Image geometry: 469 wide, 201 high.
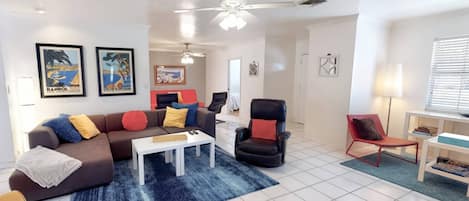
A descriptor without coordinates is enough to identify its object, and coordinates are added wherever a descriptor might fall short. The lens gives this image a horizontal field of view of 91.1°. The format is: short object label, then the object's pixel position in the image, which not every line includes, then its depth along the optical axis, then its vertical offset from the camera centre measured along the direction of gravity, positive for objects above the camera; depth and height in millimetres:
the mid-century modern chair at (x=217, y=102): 6029 -609
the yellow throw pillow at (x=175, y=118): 4160 -725
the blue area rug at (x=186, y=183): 2531 -1280
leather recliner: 3178 -918
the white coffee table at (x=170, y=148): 2775 -880
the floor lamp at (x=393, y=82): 3887 +0
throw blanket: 2330 -943
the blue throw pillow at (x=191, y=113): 4353 -653
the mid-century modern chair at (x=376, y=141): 3369 -892
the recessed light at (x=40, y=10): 3172 +915
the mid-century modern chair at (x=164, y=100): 5828 -561
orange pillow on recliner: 3541 -770
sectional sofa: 2352 -924
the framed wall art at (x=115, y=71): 4031 +111
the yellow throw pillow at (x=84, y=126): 3348 -729
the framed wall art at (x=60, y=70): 3631 +105
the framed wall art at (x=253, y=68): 6079 +308
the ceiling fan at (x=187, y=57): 6929 +642
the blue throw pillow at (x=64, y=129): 3107 -724
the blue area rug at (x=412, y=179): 2648 -1248
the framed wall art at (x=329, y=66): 4066 +275
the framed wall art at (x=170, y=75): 8438 +118
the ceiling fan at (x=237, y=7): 2061 +677
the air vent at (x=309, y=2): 1955 +683
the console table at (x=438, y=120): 3251 -538
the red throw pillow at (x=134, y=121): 3877 -735
